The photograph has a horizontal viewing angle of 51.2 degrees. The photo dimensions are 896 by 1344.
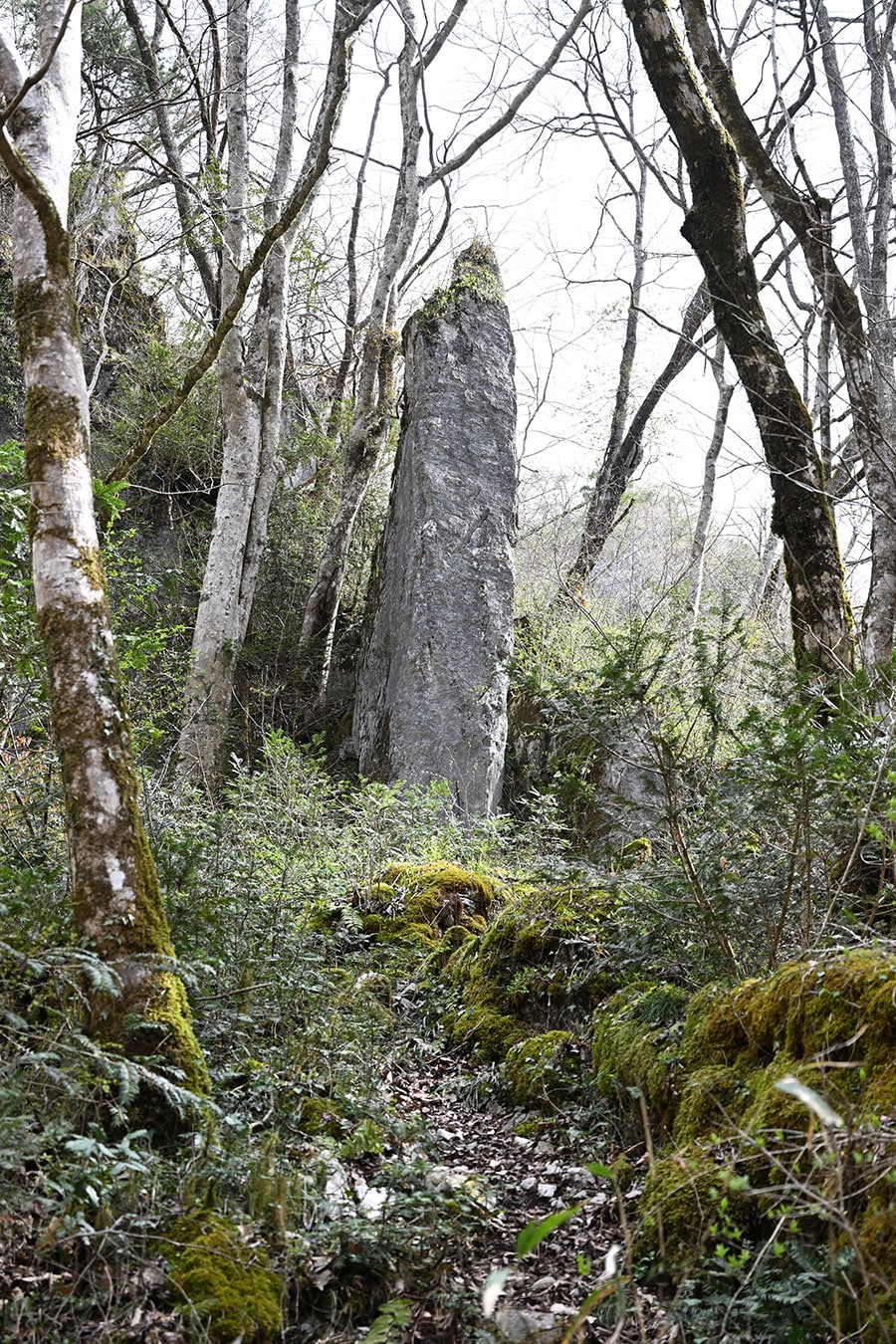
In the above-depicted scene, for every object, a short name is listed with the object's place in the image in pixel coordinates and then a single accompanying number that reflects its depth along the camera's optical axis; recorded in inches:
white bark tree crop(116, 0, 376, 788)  371.2
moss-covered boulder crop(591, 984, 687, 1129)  123.7
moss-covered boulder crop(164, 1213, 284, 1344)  84.0
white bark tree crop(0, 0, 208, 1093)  111.4
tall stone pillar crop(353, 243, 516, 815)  358.6
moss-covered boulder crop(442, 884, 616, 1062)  168.2
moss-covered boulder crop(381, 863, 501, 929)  227.6
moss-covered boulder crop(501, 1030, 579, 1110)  148.8
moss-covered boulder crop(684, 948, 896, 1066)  96.2
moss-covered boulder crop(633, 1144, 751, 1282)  94.0
